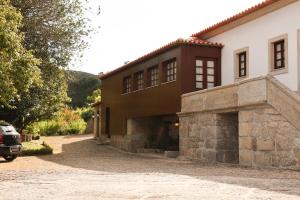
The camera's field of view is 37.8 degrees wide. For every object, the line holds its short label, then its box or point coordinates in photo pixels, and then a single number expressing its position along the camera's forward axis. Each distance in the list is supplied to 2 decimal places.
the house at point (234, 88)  13.39
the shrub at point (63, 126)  40.34
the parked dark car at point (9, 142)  17.59
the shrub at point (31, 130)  33.09
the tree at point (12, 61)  13.73
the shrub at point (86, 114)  44.63
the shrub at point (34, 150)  21.64
